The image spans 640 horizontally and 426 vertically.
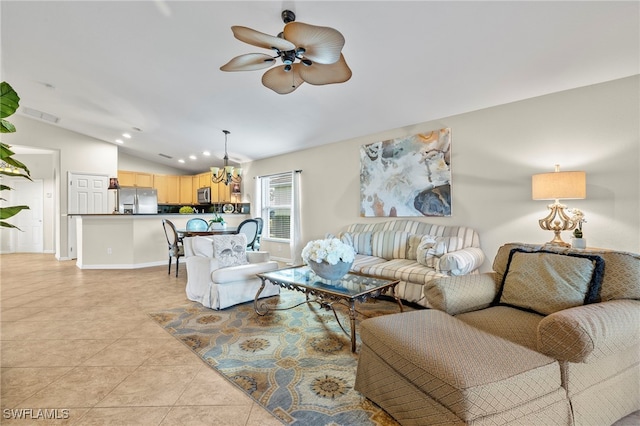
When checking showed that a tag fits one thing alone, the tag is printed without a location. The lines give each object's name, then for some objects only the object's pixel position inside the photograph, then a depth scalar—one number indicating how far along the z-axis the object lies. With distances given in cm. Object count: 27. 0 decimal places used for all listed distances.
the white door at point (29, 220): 810
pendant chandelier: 500
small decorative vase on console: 262
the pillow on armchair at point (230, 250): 346
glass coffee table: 225
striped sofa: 305
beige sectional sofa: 117
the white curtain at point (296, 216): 587
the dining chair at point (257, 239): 515
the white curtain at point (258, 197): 695
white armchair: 324
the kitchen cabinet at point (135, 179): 801
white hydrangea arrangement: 247
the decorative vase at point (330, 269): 253
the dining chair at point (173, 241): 485
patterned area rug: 161
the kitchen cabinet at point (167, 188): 861
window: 642
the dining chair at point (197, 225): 534
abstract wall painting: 384
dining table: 492
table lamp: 259
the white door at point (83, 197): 684
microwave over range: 801
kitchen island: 566
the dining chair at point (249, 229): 479
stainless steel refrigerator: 688
